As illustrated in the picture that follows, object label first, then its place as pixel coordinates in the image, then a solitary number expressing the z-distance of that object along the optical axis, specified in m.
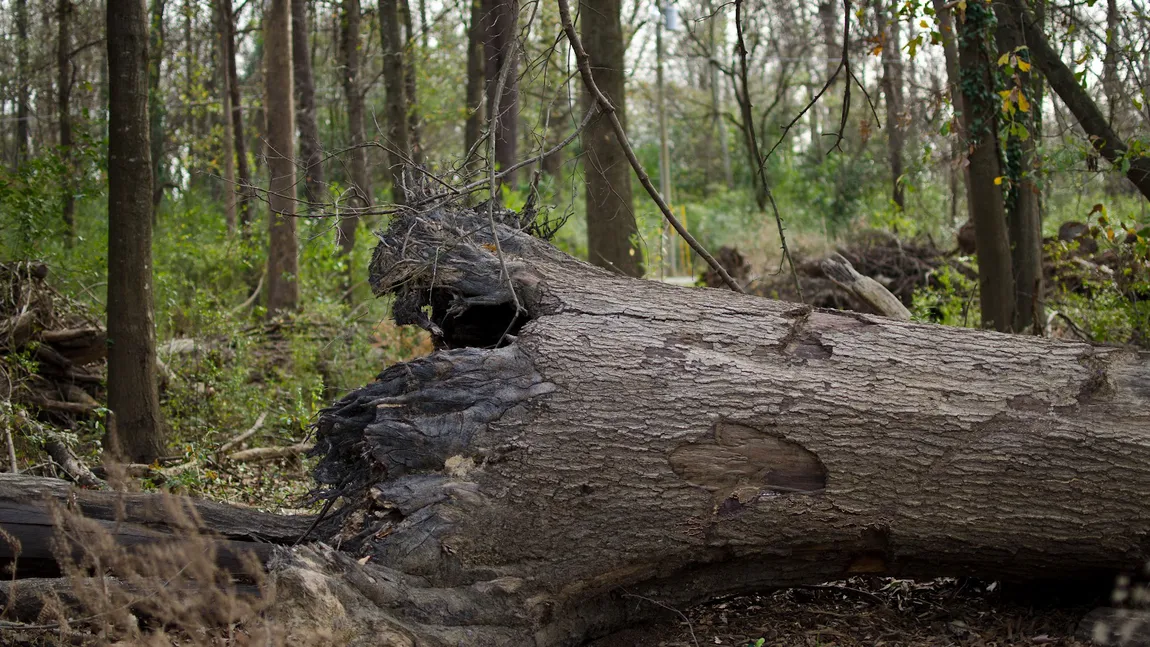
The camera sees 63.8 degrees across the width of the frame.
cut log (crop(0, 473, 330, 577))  3.63
